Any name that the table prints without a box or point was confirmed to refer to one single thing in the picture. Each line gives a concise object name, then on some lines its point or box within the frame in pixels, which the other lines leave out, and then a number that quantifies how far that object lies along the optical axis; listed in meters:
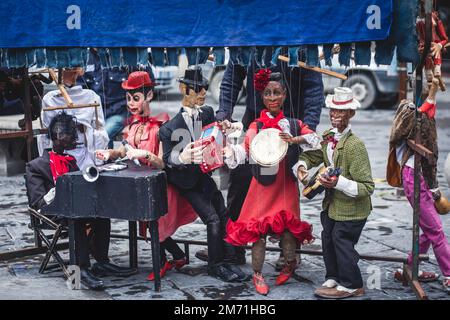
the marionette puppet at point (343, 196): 6.24
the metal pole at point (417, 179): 6.12
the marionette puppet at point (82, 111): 8.31
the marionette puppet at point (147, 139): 6.99
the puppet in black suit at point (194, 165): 6.84
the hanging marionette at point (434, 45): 5.99
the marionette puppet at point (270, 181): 6.56
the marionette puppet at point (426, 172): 6.50
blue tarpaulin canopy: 6.08
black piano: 6.38
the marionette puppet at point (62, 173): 7.02
